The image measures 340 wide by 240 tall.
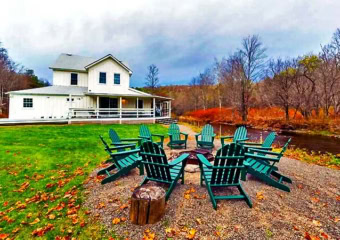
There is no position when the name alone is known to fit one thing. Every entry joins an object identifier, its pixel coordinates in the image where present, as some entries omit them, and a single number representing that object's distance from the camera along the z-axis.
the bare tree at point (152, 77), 40.12
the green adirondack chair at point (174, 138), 7.18
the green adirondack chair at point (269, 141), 4.72
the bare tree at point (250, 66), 23.95
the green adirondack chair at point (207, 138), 6.82
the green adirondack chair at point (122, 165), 3.91
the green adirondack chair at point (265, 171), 3.55
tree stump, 2.41
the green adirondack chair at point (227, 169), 2.84
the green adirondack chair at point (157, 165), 3.06
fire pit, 4.75
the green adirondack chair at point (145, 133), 6.28
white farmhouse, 15.72
